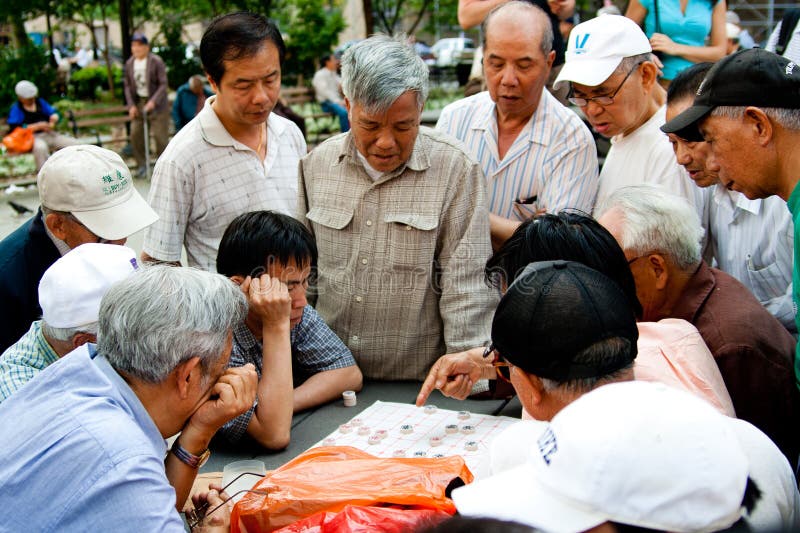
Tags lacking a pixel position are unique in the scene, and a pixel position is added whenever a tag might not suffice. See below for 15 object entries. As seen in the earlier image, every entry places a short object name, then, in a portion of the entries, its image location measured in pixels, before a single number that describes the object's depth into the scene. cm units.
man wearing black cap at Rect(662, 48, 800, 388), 236
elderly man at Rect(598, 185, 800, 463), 243
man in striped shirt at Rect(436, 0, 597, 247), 346
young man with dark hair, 289
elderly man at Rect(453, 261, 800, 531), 175
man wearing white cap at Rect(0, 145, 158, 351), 297
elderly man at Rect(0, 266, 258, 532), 185
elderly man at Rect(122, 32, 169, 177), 1245
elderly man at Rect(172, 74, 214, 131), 1129
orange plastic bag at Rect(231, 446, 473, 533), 207
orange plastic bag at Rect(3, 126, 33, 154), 1095
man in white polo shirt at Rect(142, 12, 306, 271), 355
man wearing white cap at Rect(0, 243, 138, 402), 237
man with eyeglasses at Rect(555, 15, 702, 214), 337
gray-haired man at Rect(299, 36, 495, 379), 321
